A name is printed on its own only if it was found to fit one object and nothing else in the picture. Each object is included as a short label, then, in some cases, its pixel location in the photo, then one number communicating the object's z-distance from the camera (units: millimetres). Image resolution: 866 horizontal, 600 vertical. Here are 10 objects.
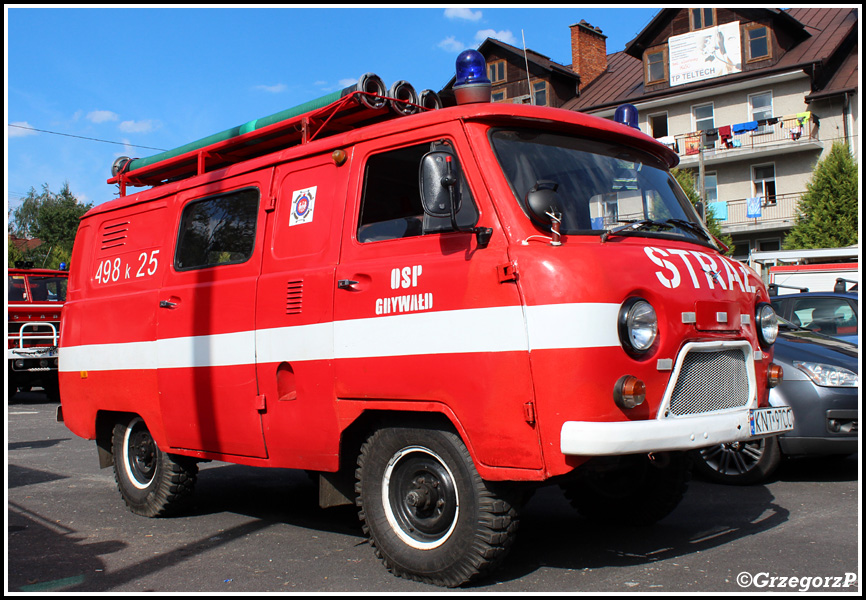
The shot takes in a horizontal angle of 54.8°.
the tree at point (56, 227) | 55972
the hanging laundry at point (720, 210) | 36750
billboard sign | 36281
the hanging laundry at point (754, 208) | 36031
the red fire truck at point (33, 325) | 17812
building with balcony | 34500
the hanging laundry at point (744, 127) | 35438
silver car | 6941
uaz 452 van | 4129
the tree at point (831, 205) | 30906
